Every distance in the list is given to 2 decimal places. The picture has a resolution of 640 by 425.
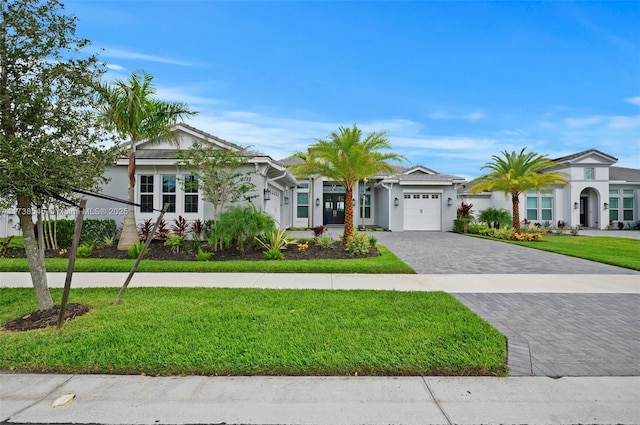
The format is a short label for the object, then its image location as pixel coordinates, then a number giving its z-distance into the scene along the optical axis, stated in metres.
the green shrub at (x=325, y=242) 11.34
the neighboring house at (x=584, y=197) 24.58
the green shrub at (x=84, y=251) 10.09
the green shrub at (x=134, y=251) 9.86
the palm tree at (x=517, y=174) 17.11
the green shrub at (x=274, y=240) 10.56
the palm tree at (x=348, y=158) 11.73
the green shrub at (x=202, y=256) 9.62
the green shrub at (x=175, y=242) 10.67
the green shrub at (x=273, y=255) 9.90
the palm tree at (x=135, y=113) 10.34
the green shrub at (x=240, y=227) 10.08
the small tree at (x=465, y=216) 20.38
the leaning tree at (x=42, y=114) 4.13
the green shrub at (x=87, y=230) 11.59
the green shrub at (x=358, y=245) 10.49
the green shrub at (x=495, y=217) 20.89
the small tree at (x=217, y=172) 11.37
